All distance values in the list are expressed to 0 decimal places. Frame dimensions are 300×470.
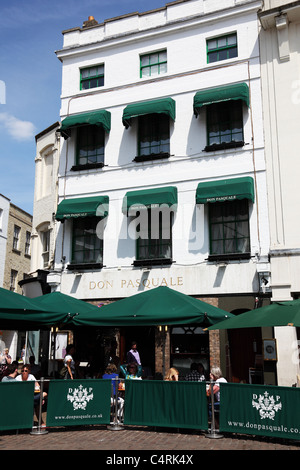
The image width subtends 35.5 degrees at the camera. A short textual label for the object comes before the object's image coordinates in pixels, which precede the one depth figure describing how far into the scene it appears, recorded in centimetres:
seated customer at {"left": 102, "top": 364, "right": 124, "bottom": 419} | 1011
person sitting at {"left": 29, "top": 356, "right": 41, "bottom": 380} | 1263
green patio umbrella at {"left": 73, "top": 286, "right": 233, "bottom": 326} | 1015
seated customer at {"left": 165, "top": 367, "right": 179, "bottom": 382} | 1070
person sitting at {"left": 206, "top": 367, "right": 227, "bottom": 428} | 937
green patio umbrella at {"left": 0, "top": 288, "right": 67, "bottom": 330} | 994
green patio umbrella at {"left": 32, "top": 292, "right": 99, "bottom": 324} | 1156
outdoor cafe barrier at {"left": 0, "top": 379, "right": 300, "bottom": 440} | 835
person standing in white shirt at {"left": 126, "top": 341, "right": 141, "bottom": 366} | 1359
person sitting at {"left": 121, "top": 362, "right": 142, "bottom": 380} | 1114
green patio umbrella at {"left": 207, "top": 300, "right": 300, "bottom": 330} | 911
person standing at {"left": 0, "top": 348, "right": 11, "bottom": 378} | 1463
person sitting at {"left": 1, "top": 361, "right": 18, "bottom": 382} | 1084
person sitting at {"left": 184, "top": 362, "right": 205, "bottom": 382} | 1076
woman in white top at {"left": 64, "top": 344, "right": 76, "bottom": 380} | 1208
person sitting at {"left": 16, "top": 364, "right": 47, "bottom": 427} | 1003
